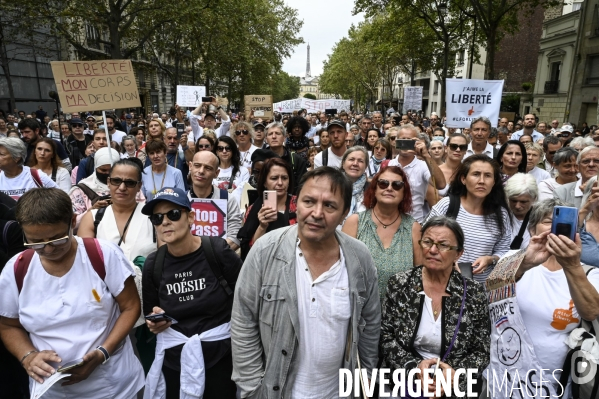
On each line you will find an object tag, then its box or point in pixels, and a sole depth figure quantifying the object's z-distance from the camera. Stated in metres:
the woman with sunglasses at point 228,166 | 5.01
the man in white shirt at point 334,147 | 5.55
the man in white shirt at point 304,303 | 1.96
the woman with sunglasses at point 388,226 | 2.70
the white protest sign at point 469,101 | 7.04
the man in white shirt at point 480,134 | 5.66
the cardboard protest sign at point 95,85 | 4.76
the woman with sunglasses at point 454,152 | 4.75
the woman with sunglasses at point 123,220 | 2.96
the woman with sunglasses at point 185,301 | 2.35
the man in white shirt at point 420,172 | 4.43
